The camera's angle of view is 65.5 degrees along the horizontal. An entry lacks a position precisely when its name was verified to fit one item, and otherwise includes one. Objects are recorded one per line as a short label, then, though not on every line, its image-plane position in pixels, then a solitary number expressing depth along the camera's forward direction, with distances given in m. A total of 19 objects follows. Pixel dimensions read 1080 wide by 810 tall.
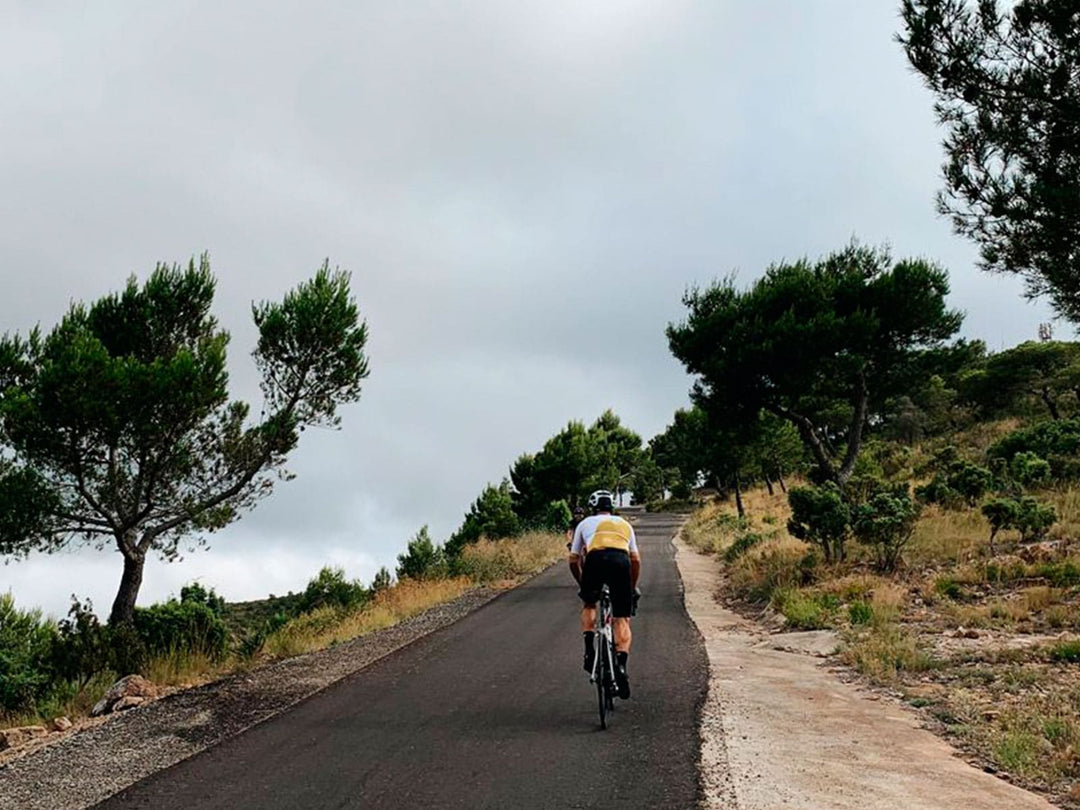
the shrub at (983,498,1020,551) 17.08
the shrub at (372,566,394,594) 27.03
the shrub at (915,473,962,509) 23.50
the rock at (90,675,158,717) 9.37
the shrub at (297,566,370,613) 25.33
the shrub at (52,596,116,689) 12.61
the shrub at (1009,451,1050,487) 24.25
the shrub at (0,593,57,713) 12.18
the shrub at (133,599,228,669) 14.73
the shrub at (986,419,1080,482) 25.42
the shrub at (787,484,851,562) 18.61
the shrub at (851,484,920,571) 17.36
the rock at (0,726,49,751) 8.27
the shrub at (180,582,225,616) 21.07
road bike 7.63
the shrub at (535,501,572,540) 46.81
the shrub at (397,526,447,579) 29.75
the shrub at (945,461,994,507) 22.44
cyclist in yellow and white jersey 7.95
